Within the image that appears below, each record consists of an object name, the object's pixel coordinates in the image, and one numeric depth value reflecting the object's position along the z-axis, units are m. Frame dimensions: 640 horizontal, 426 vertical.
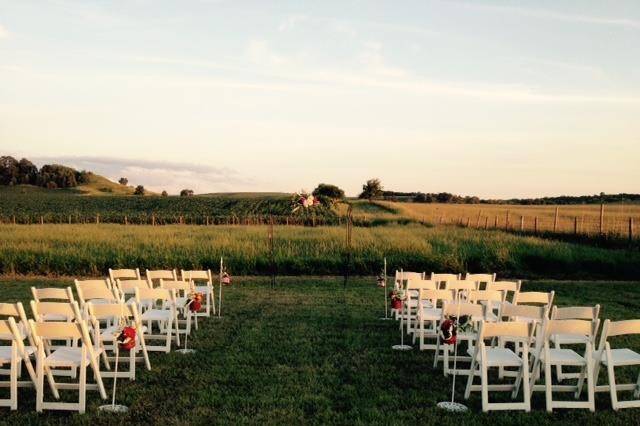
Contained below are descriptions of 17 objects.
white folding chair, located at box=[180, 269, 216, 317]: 11.47
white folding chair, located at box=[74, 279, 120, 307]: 8.38
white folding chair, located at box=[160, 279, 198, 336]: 9.50
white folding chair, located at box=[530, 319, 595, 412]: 6.36
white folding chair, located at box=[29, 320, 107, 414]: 6.16
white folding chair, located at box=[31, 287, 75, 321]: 8.04
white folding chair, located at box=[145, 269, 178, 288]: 10.77
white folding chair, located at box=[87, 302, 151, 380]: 6.90
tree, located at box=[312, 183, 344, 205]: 59.95
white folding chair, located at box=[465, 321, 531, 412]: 6.24
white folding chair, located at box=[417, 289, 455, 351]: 8.93
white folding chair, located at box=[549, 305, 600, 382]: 6.64
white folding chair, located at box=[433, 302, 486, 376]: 7.42
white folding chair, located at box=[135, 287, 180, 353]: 8.62
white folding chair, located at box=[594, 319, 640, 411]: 6.32
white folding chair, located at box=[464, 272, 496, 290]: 10.59
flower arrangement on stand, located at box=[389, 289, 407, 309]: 9.40
